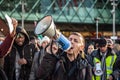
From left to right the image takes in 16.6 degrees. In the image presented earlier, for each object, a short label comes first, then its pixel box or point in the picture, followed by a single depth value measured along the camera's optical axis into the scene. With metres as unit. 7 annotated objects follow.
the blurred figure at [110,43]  8.12
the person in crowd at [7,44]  4.55
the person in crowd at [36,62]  6.91
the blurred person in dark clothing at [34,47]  7.33
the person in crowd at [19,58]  6.13
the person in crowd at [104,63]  7.83
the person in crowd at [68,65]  4.82
